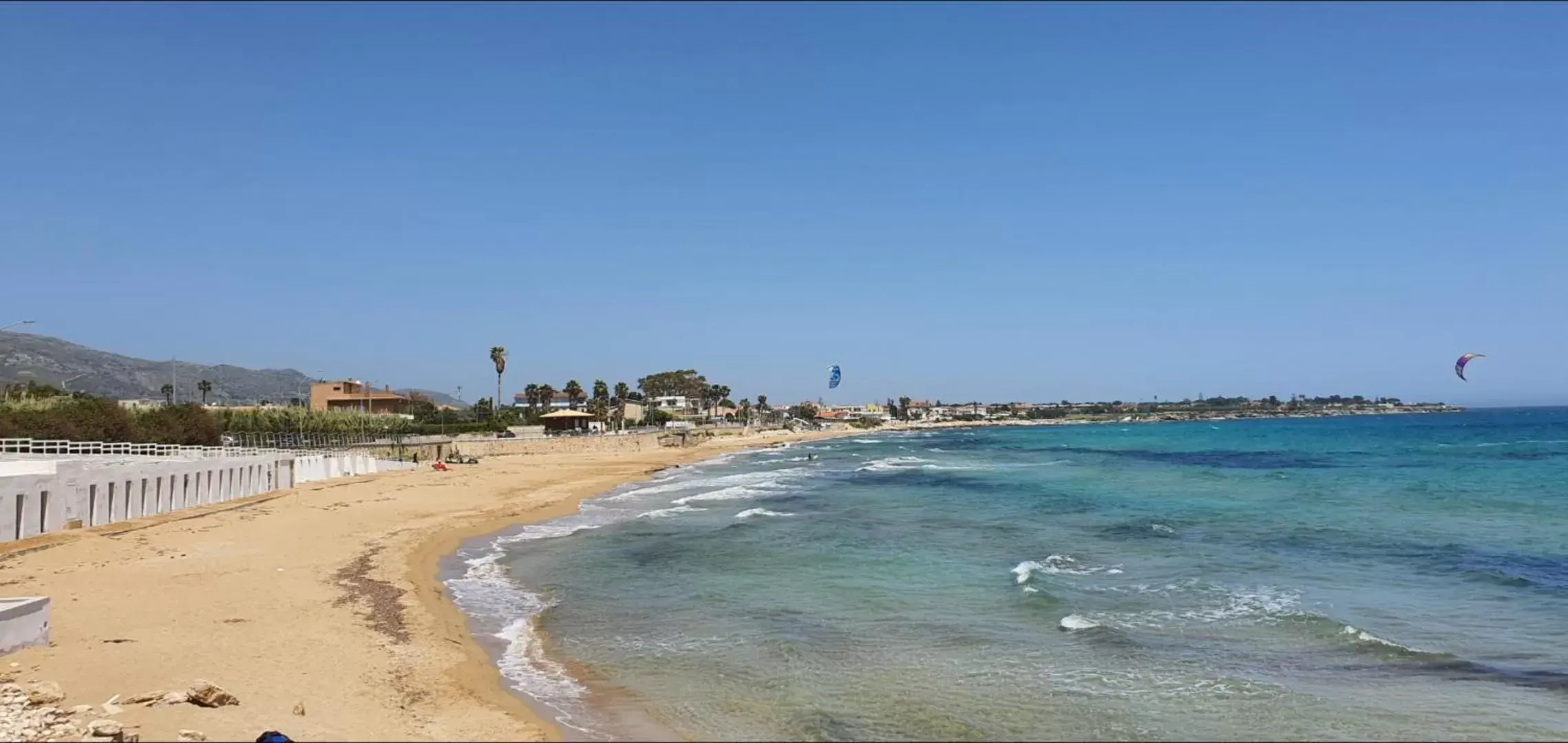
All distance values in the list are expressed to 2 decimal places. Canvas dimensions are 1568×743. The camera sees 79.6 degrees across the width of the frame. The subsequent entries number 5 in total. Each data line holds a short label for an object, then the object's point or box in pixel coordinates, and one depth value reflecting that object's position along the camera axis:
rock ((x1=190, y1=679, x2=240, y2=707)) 8.31
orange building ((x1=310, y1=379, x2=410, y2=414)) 94.75
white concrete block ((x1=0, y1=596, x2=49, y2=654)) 9.97
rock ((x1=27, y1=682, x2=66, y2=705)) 8.12
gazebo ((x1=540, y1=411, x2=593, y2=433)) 87.92
